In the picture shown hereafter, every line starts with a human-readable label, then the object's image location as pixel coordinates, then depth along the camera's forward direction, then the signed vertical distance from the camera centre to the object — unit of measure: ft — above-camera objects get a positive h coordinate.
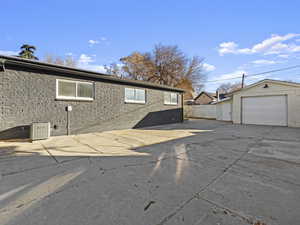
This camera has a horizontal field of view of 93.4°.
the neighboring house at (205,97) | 119.13 +13.74
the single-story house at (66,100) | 18.95 +2.32
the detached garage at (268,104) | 34.99 +2.53
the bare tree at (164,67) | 84.84 +28.16
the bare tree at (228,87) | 135.74 +26.58
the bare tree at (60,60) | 70.23 +27.33
